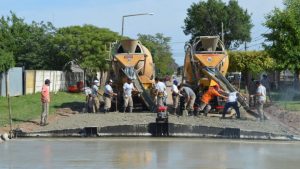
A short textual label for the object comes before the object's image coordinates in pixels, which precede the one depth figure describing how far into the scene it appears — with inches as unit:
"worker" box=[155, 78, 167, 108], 1000.9
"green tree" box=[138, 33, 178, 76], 4434.8
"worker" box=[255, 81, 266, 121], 884.6
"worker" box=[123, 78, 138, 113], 1012.5
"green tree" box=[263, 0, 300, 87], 1370.6
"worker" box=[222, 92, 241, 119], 917.2
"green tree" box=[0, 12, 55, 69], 2300.7
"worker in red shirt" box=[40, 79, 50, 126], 842.8
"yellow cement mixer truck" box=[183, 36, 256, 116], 1002.7
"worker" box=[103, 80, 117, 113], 1019.9
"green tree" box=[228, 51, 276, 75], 2221.9
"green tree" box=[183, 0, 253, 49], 3142.2
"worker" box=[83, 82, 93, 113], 1040.8
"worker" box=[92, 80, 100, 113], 1034.7
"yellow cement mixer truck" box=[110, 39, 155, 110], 1052.5
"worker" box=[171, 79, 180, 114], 992.5
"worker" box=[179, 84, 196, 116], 969.5
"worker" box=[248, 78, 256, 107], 1061.1
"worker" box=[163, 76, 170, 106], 1022.4
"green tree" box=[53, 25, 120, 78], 2207.2
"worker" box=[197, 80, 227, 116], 966.4
